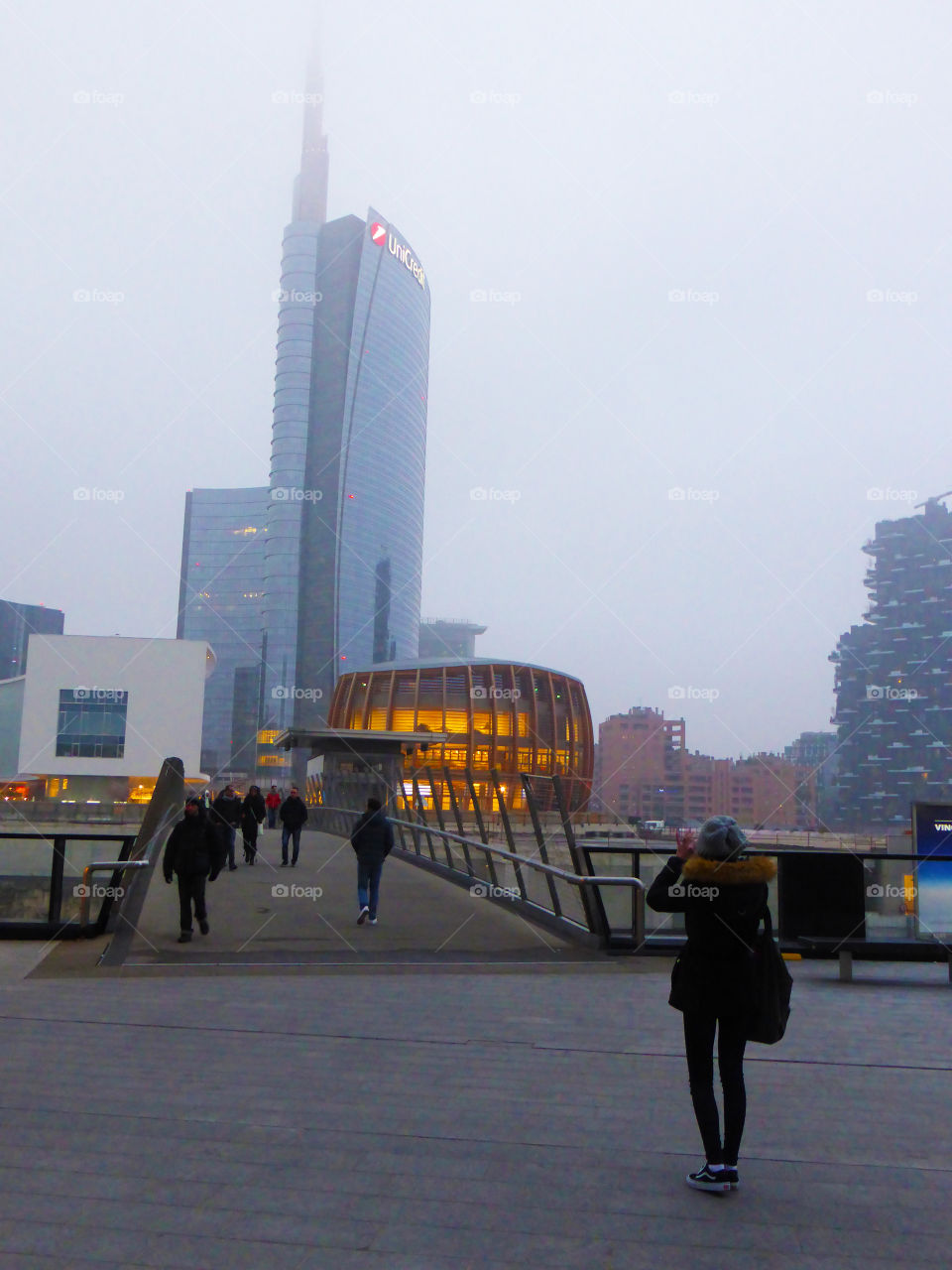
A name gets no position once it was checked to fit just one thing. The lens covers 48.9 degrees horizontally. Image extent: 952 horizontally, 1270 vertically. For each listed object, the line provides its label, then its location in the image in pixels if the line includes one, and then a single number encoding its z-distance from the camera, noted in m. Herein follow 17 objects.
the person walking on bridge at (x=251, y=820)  19.36
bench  9.86
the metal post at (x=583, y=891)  10.30
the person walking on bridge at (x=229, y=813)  17.34
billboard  10.30
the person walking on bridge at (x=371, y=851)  11.85
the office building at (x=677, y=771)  129.75
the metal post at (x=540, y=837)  11.48
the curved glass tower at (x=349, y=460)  142.88
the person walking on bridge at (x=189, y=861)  10.55
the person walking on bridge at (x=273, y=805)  32.34
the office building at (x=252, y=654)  187.75
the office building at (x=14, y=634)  170.62
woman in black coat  3.79
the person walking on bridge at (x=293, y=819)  19.36
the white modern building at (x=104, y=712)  64.44
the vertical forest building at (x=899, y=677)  141.75
